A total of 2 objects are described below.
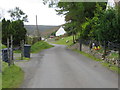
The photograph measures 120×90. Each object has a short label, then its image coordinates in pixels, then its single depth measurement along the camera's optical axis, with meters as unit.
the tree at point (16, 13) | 42.28
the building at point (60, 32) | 93.69
